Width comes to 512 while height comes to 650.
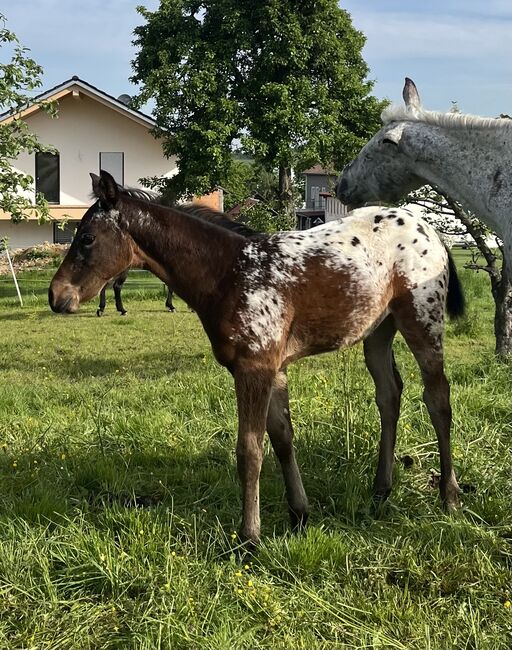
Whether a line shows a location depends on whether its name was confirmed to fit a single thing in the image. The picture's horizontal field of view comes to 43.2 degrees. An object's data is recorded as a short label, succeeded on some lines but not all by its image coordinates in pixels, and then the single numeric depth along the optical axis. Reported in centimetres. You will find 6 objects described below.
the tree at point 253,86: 1516
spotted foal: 327
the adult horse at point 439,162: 343
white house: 2406
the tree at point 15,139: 743
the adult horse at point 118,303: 1374
